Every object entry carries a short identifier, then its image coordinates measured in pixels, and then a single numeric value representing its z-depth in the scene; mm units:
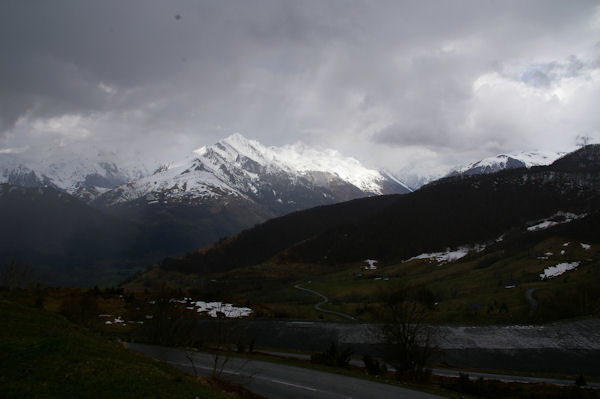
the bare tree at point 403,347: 35819
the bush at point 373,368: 37312
